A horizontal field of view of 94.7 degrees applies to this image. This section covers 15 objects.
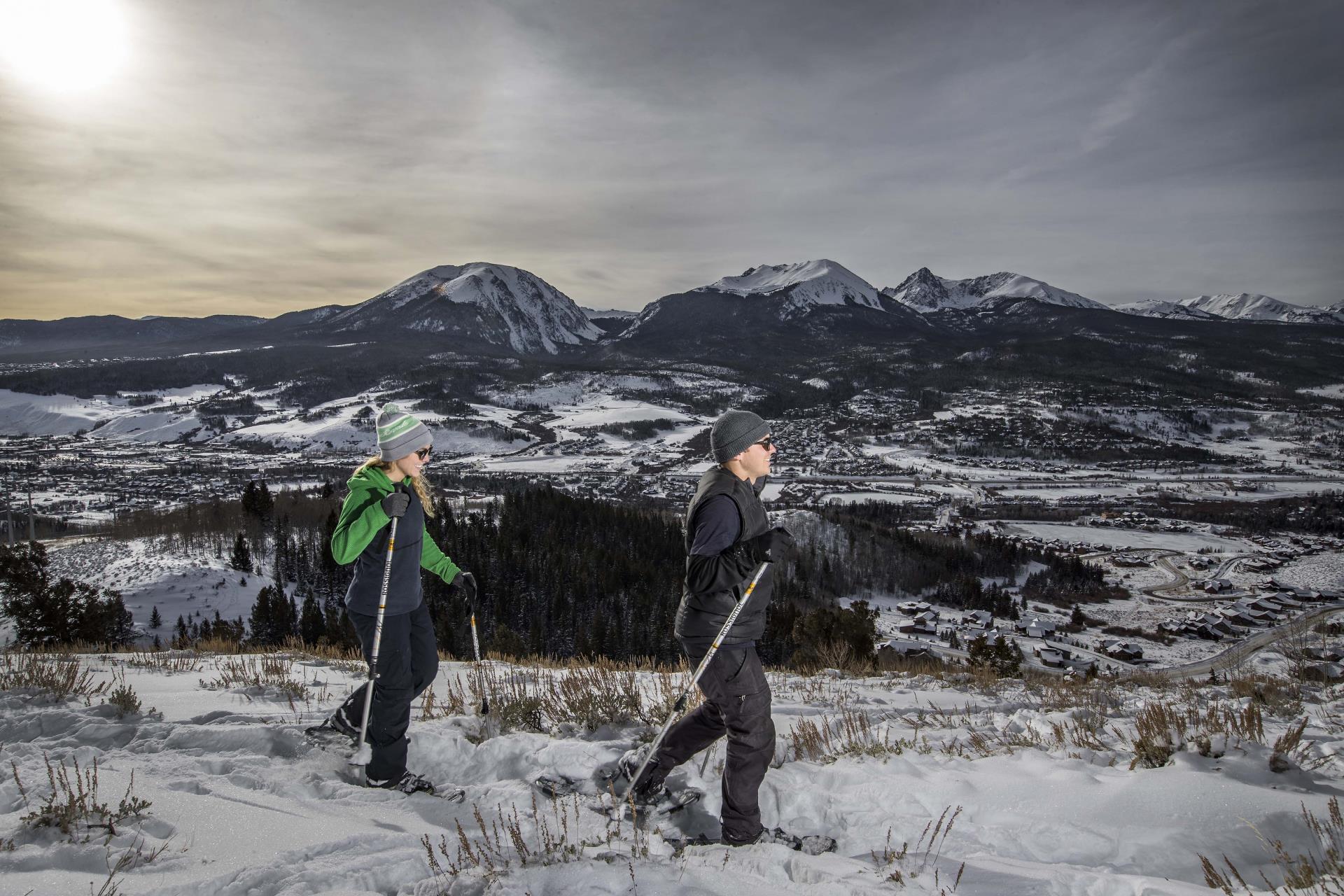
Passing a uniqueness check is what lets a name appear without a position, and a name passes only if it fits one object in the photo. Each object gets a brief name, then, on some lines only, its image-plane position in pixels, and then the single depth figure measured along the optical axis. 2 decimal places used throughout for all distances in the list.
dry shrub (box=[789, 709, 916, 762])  4.46
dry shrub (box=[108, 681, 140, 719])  4.46
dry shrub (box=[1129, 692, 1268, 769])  3.79
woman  3.90
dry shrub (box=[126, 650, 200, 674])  7.25
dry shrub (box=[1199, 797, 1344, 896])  2.37
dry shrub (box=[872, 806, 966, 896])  2.76
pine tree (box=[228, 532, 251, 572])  53.56
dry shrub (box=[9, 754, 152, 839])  2.69
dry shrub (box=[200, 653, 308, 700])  5.81
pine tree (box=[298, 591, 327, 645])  39.91
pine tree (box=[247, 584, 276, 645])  39.22
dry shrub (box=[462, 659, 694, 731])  5.00
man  3.39
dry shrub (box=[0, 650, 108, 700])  4.76
